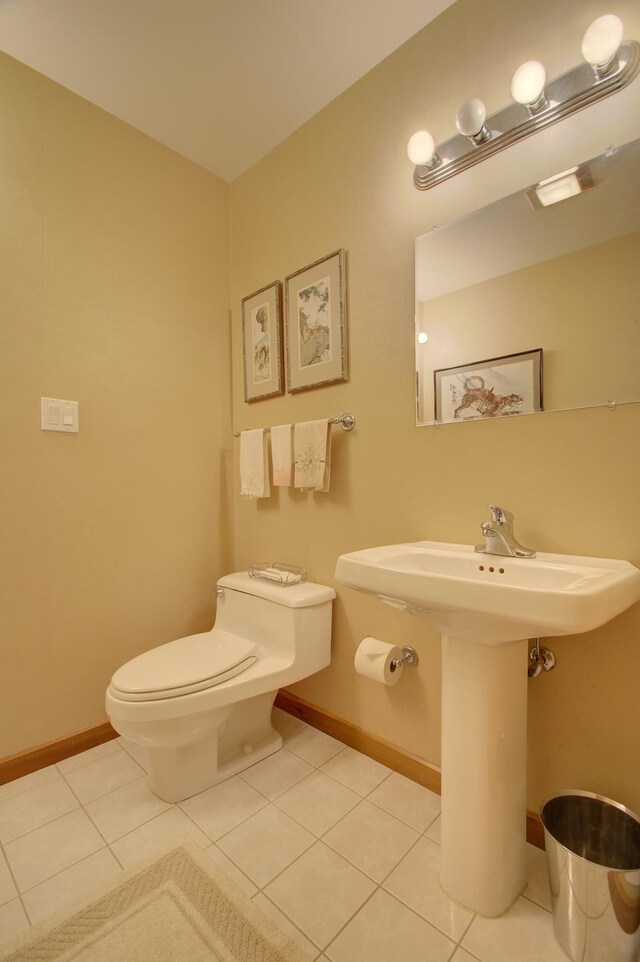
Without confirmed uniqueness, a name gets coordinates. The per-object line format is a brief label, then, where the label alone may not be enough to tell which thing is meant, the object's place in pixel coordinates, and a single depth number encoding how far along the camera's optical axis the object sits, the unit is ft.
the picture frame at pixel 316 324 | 5.05
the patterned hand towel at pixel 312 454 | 4.99
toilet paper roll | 4.14
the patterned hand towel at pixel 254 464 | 5.78
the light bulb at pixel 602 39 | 2.96
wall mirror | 3.23
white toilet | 3.85
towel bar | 4.93
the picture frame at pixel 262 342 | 5.84
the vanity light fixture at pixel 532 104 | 3.03
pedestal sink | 2.81
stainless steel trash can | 2.58
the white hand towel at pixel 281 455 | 5.40
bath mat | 2.79
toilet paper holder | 4.40
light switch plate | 4.83
